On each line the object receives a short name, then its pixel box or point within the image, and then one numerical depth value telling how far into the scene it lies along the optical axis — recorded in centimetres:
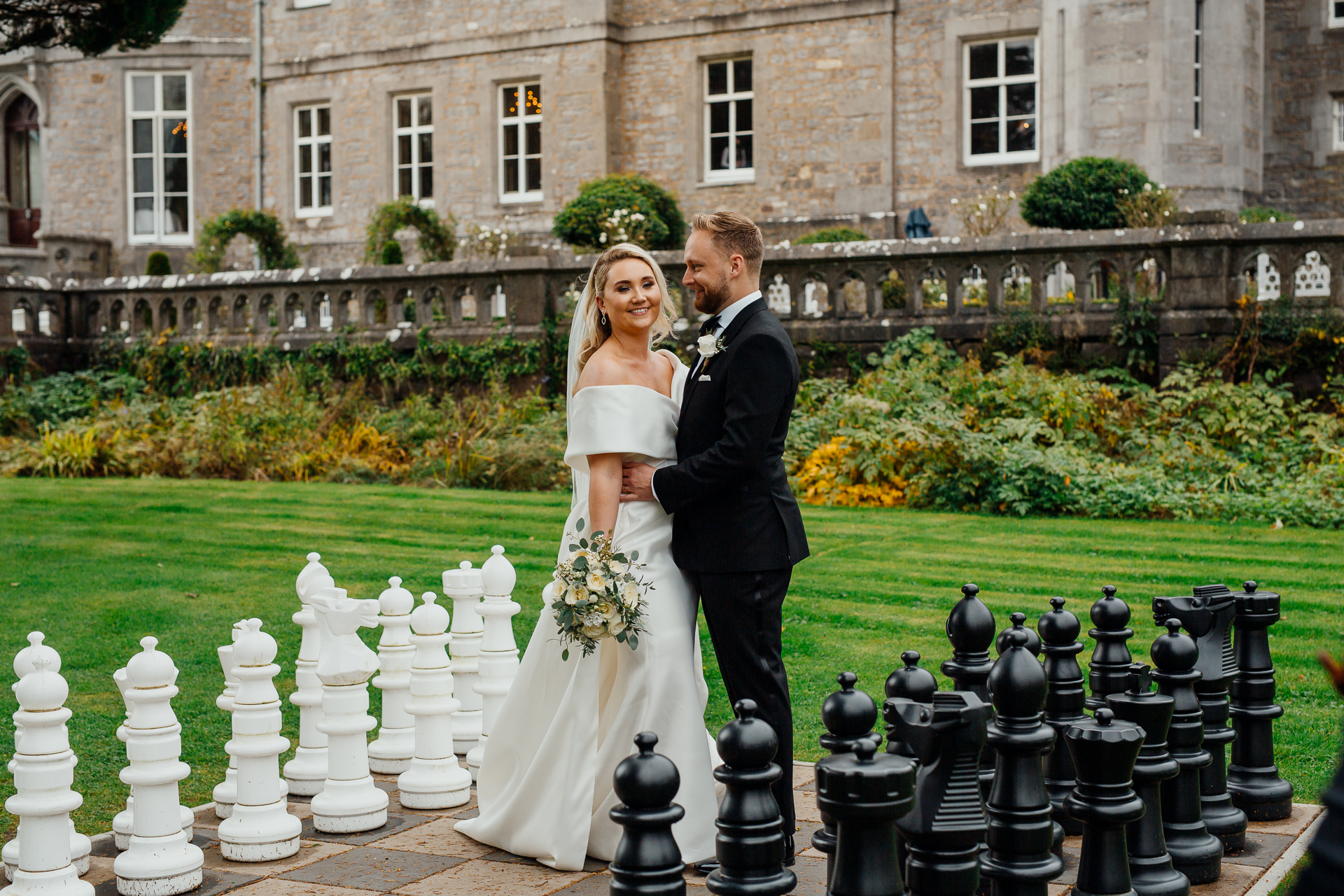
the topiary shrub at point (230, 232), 2402
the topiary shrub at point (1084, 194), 1706
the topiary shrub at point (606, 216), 2019
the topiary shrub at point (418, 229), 2302
